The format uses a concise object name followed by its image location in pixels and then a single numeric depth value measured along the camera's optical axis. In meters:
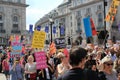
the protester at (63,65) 4.02
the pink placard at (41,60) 5.23
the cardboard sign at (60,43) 12.90
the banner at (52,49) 9.21
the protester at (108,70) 2.98
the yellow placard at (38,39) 6.51
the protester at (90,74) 2.51
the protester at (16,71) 7.26
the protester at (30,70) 5.64
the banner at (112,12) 9.89
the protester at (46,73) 5.25
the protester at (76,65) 2.25
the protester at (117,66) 3.92
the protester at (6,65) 9.64
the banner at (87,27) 8.51
